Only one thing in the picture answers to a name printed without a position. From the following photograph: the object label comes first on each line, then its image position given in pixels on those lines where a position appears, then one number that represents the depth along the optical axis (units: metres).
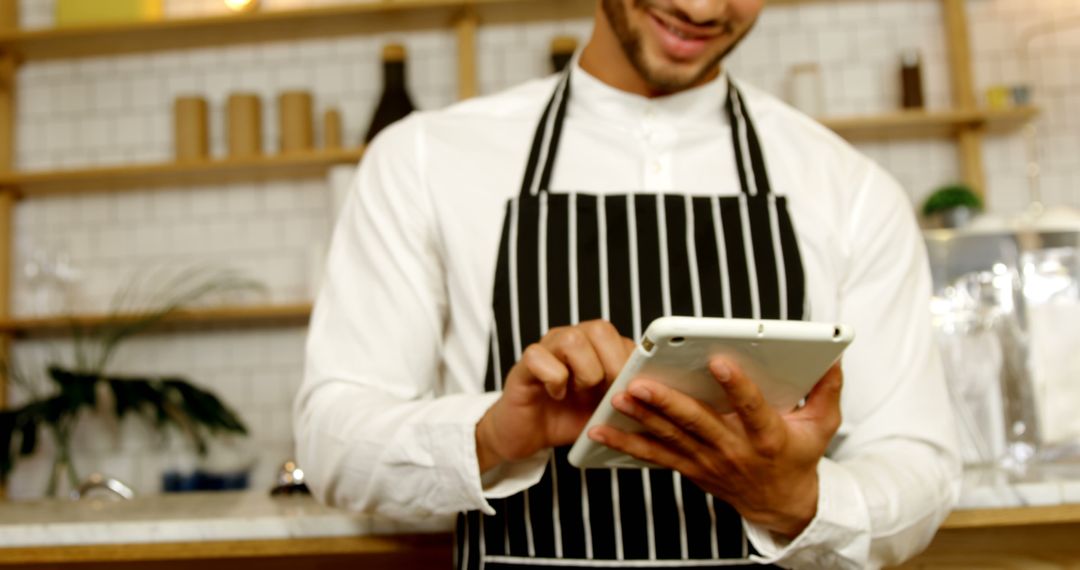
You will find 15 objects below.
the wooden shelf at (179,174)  3.53
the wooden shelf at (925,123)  3.39
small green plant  3.32
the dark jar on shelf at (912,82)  3.51
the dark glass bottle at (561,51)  3.51
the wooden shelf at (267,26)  3.58
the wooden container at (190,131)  3.65
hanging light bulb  3.70
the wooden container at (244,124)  3.63
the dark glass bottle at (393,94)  3.59
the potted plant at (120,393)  3.31
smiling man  1.15
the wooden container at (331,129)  3.62
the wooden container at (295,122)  3.61
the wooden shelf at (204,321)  3.48
